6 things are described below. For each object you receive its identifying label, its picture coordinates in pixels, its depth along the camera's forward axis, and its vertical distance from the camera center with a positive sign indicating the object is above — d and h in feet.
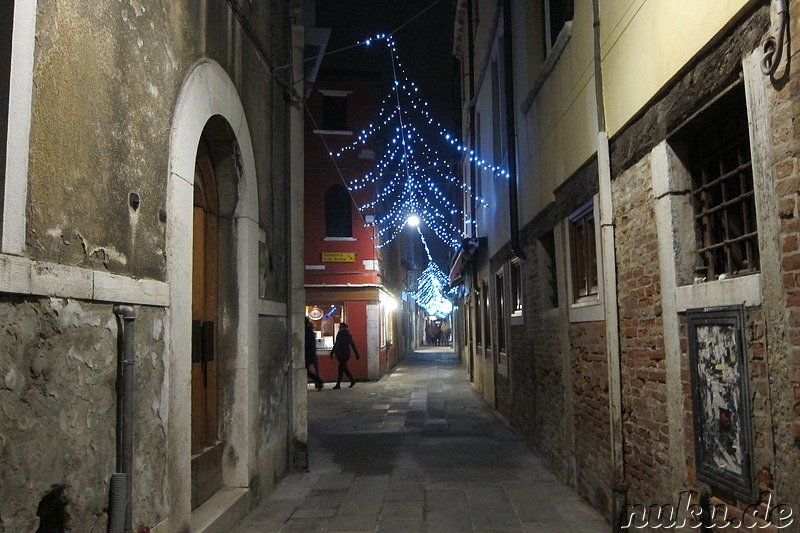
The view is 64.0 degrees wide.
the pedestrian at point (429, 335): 173.99 -1.24
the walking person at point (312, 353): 49.96 -1.59
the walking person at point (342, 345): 54.39 -1.07
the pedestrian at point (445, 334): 165.48 -1.02
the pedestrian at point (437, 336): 165.48 -1.48
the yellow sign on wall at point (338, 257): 61.31 +7.21
